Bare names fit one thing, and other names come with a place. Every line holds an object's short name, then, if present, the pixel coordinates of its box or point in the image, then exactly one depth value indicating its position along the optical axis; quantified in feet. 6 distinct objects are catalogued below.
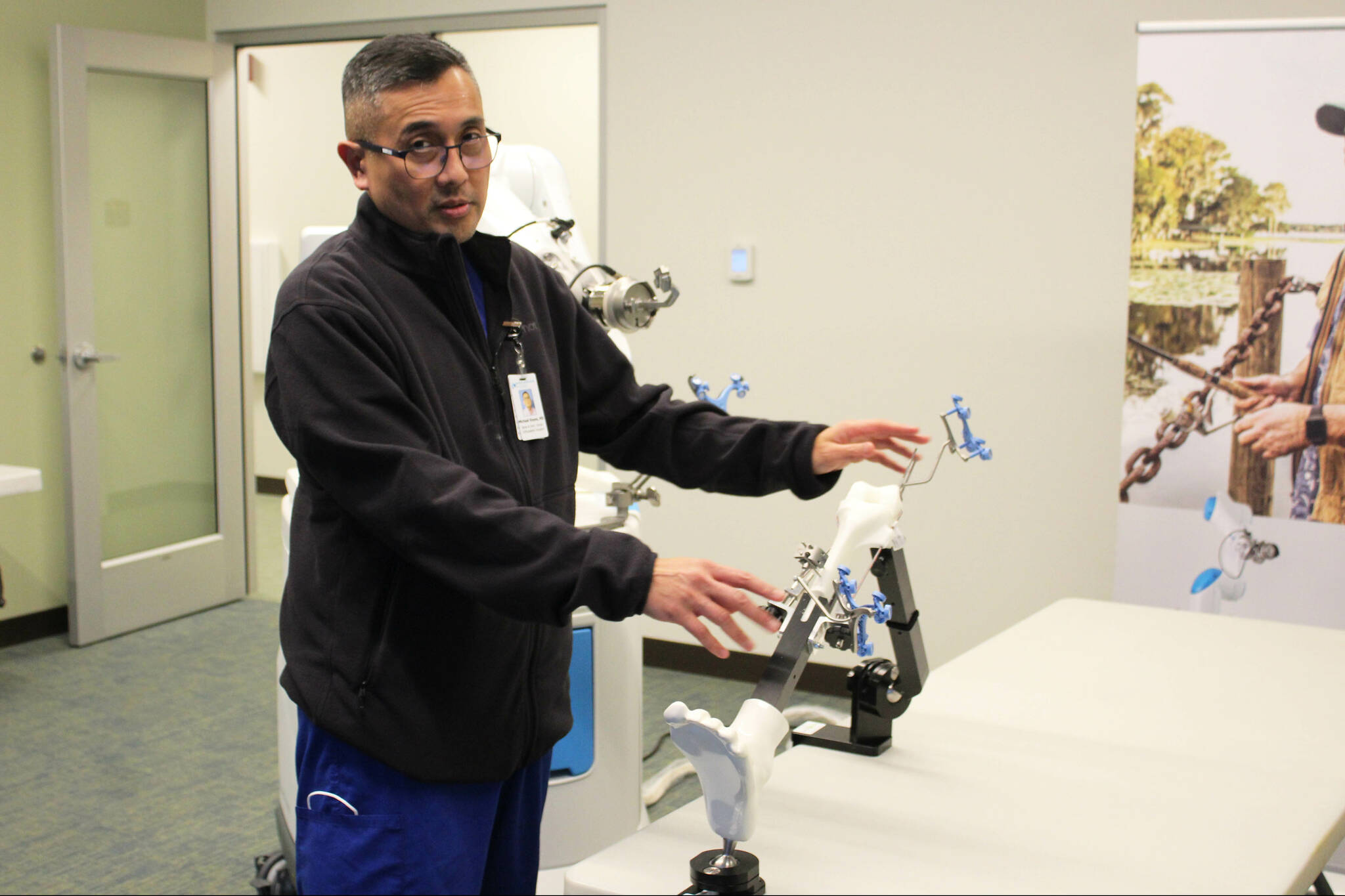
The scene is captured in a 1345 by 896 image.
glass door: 13.76
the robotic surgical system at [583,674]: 7.68
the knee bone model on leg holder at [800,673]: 3.67
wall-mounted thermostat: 12.44
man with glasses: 4.08
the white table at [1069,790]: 3.83
